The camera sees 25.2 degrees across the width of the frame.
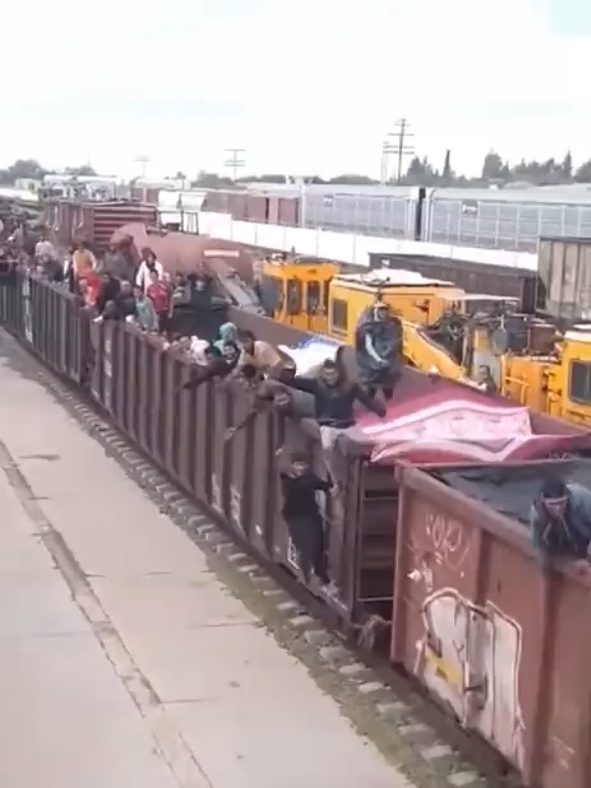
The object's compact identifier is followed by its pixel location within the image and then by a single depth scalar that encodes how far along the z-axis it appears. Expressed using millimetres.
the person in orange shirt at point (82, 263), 22134
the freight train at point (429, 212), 49500
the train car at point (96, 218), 35000
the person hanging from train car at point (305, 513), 10039
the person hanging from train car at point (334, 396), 10469
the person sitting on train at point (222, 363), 13055
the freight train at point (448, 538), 6637
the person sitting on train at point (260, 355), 12555
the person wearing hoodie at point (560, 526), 6523
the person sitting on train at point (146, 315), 17314
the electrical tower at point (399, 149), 120938
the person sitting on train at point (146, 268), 19116
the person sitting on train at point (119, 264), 21906
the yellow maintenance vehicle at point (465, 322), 17531
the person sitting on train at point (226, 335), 13391
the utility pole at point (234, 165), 146500
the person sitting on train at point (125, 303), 18655
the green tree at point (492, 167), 166000
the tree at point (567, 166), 154625
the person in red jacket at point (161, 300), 17703
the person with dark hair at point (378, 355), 12164
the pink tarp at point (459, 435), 9477
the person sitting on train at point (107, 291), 19375
